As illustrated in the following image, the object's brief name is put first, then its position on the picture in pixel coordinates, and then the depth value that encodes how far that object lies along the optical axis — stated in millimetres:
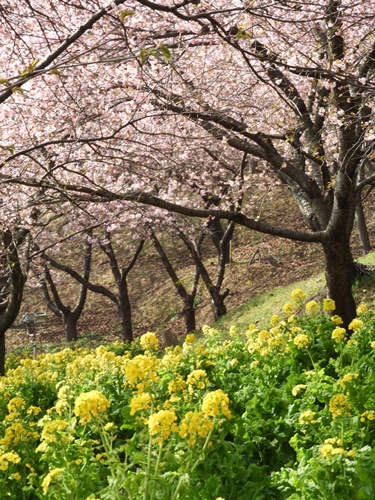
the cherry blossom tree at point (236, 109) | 8391
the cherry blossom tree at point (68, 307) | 21969
